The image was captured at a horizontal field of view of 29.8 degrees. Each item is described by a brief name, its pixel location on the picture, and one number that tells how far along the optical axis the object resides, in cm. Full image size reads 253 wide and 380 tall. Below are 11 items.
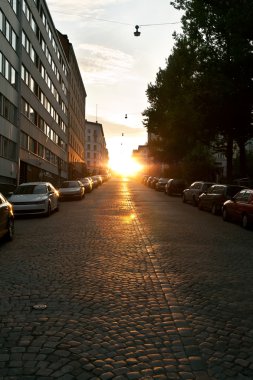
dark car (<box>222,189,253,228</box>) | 1543
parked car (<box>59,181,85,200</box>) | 3122
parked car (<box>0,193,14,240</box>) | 1062
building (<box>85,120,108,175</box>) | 14288
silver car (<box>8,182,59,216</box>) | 1839
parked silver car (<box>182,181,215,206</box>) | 2718
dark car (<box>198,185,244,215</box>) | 2077
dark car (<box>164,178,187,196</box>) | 3984
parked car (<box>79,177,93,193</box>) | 4317
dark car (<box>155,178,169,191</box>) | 4847
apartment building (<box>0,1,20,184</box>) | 3186
